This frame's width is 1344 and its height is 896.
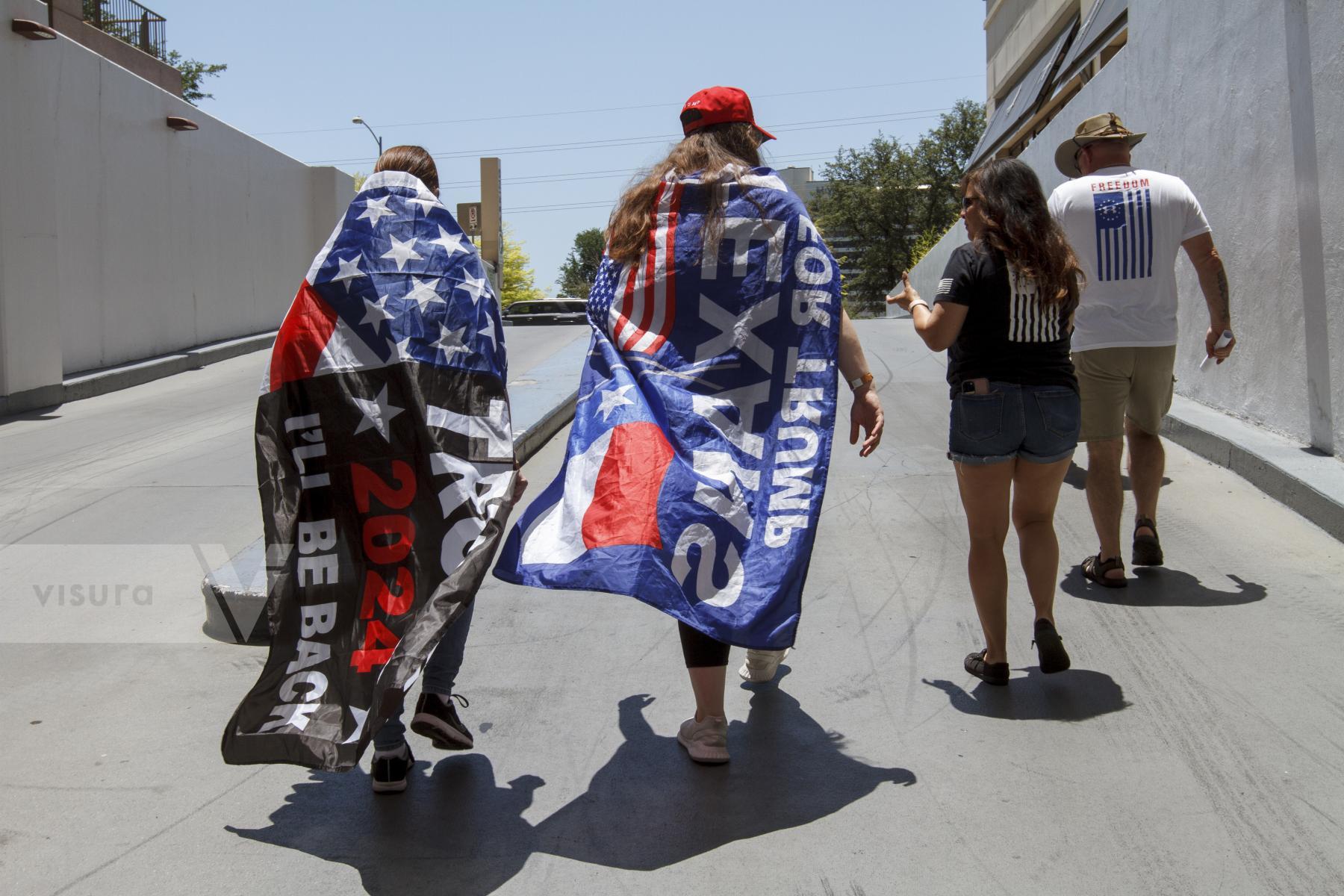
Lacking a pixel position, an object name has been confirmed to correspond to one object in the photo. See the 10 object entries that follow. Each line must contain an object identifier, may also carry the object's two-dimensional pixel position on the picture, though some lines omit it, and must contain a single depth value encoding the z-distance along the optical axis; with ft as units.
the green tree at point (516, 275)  244.42
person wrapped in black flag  10.64
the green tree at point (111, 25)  75.20
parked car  104.37
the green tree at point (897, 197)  201.87
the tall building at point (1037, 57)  54.54
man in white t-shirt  16.72
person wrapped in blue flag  10.92
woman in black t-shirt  13.19
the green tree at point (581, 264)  336.49
